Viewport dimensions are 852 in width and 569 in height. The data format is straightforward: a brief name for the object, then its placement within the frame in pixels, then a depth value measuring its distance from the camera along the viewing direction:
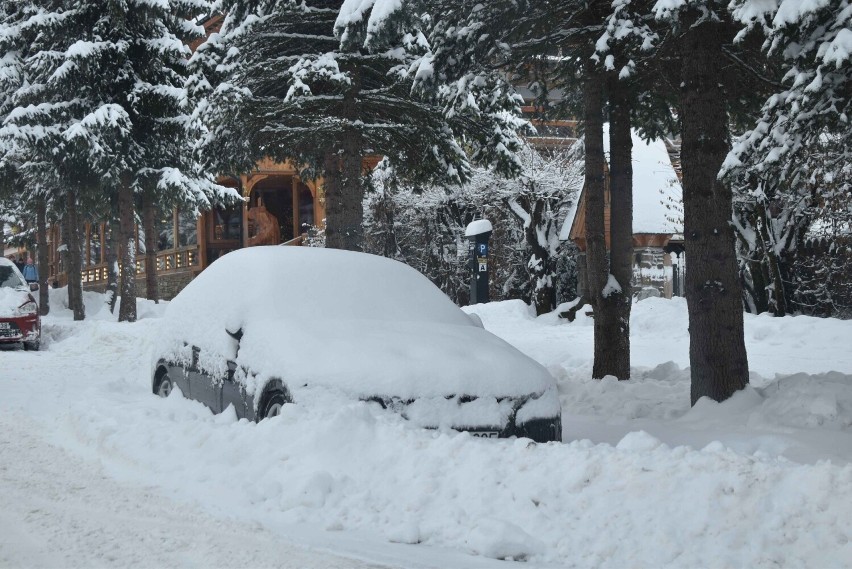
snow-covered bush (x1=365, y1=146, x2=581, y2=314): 24.08
